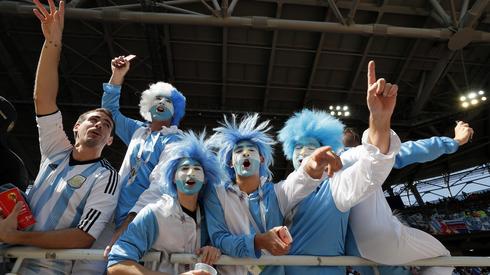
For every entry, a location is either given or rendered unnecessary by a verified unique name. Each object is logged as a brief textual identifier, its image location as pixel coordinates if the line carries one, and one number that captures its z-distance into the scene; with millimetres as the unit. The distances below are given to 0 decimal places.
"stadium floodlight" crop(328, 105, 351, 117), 10453
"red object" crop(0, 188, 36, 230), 1662
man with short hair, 1654
